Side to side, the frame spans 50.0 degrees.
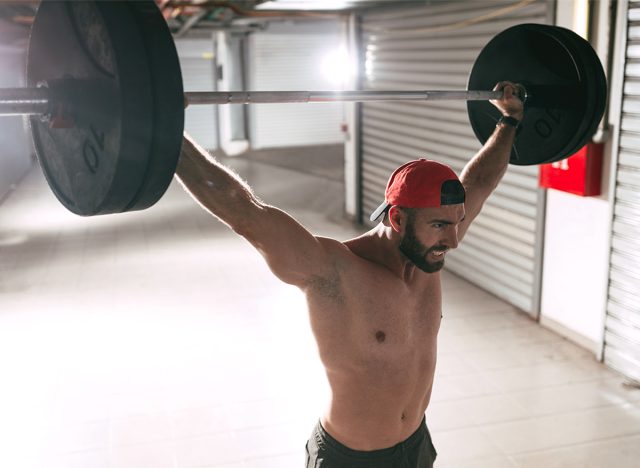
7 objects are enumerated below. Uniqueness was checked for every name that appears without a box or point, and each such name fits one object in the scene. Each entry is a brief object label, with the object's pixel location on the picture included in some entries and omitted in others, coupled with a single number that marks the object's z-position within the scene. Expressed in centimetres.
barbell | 145
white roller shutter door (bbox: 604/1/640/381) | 399
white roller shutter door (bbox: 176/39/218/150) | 1583
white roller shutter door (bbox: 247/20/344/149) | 1562
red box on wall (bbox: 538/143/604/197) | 432
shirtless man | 185
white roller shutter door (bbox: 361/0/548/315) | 534
